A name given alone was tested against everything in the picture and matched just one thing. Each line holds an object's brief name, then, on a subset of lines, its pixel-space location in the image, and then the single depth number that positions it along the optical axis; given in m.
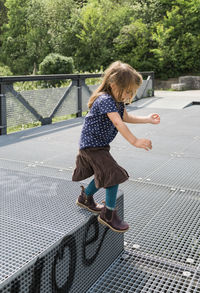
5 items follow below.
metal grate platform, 1.78
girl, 2.30
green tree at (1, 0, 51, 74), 33.69
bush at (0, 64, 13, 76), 26.92
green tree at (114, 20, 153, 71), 26.41
